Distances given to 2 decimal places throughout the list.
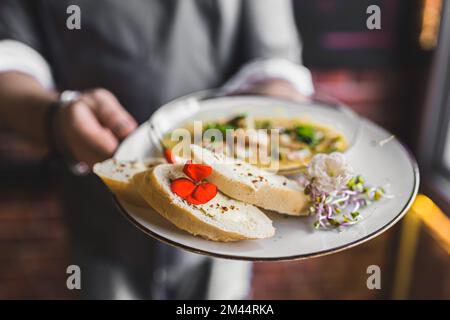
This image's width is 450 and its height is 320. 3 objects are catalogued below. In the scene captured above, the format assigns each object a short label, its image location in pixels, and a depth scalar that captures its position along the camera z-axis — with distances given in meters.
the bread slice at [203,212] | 0.56
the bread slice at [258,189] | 0.60
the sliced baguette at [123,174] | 0.62
